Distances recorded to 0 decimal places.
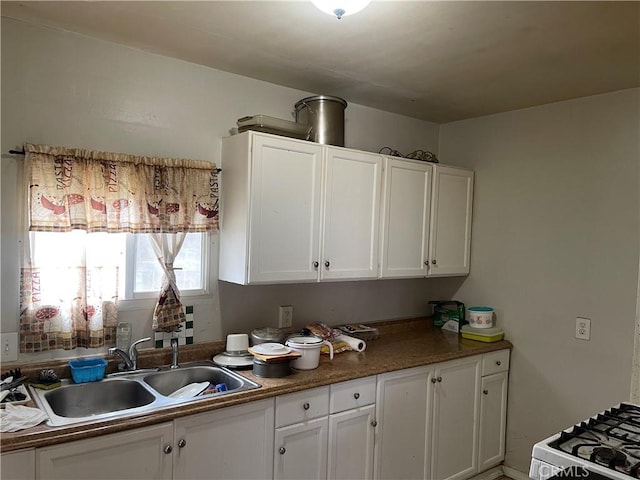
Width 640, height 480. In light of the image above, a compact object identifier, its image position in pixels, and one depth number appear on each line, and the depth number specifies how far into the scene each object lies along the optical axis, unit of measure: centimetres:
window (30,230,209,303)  211
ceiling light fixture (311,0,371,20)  161
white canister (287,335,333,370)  240
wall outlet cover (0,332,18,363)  203
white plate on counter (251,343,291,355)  229
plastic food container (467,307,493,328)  324
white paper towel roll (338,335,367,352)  277
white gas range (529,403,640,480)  141
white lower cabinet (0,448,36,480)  155
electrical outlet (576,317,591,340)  285
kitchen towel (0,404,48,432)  162
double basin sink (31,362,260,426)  193
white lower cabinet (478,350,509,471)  307
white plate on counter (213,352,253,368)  242
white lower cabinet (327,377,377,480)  238
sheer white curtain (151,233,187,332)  238
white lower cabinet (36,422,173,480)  164
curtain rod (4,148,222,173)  204
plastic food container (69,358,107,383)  209
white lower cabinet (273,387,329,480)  219
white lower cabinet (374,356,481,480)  259
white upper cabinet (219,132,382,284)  240
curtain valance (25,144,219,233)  207
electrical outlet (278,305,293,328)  286
